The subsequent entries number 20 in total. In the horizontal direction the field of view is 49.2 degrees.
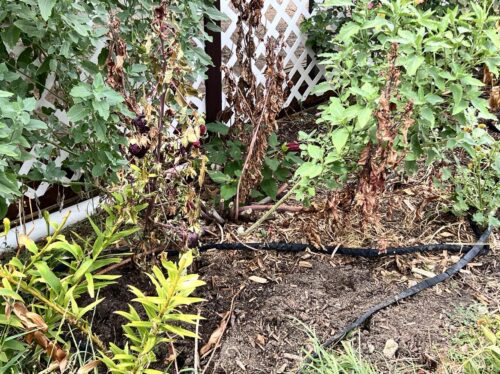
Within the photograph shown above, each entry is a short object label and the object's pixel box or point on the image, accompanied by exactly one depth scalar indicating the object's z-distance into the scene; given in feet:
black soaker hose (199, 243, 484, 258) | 8.70
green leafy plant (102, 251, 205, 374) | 5.25
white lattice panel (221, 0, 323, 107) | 14.53
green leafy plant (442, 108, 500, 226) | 8.67
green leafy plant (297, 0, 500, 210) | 7.22
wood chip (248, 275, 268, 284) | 8.30
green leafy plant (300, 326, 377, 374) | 6.22
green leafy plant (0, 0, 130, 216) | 6.49
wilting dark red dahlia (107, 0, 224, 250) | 6.59
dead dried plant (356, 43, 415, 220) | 6.89
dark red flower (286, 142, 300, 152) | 9.87
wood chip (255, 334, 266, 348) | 7.18
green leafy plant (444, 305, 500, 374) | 6.37
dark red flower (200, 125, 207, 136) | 7.15
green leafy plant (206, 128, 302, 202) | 9.70
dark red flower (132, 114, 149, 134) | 6.75
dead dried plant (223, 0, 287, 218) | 8.47
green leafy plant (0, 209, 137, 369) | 5.74
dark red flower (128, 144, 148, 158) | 6.57
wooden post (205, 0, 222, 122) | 12.44
